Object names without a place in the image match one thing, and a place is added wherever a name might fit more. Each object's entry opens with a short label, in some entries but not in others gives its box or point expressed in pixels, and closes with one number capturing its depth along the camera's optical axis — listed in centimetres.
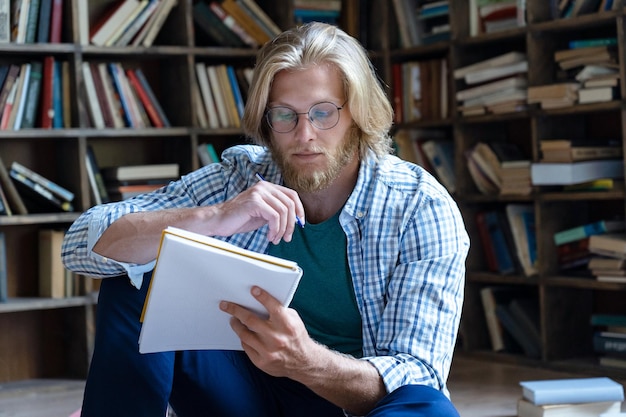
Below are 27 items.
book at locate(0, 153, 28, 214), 364
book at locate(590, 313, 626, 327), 363
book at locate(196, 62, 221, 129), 408
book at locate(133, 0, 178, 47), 396
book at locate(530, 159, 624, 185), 356
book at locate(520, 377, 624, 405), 283
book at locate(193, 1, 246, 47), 411
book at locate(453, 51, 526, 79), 380
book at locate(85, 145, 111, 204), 382
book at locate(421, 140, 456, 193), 413
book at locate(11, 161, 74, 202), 367
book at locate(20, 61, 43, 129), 371
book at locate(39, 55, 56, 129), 373
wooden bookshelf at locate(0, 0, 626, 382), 371
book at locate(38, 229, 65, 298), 373
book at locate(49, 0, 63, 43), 375
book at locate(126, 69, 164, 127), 395
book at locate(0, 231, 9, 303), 363
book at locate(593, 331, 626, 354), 355
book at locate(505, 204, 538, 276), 384
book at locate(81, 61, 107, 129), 380
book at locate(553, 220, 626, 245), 357
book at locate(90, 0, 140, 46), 383
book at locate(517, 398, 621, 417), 282
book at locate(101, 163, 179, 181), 388
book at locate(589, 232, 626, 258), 344
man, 179
